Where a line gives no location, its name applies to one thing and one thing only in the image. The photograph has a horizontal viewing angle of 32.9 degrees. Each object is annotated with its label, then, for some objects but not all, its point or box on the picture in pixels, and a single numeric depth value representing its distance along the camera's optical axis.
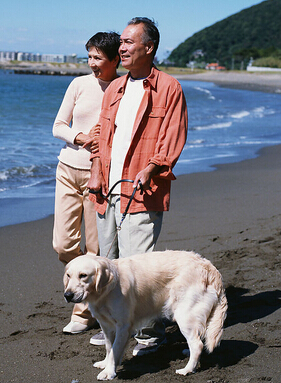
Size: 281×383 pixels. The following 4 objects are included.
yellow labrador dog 3.01
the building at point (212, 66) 157.25
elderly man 3.28
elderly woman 3.75
